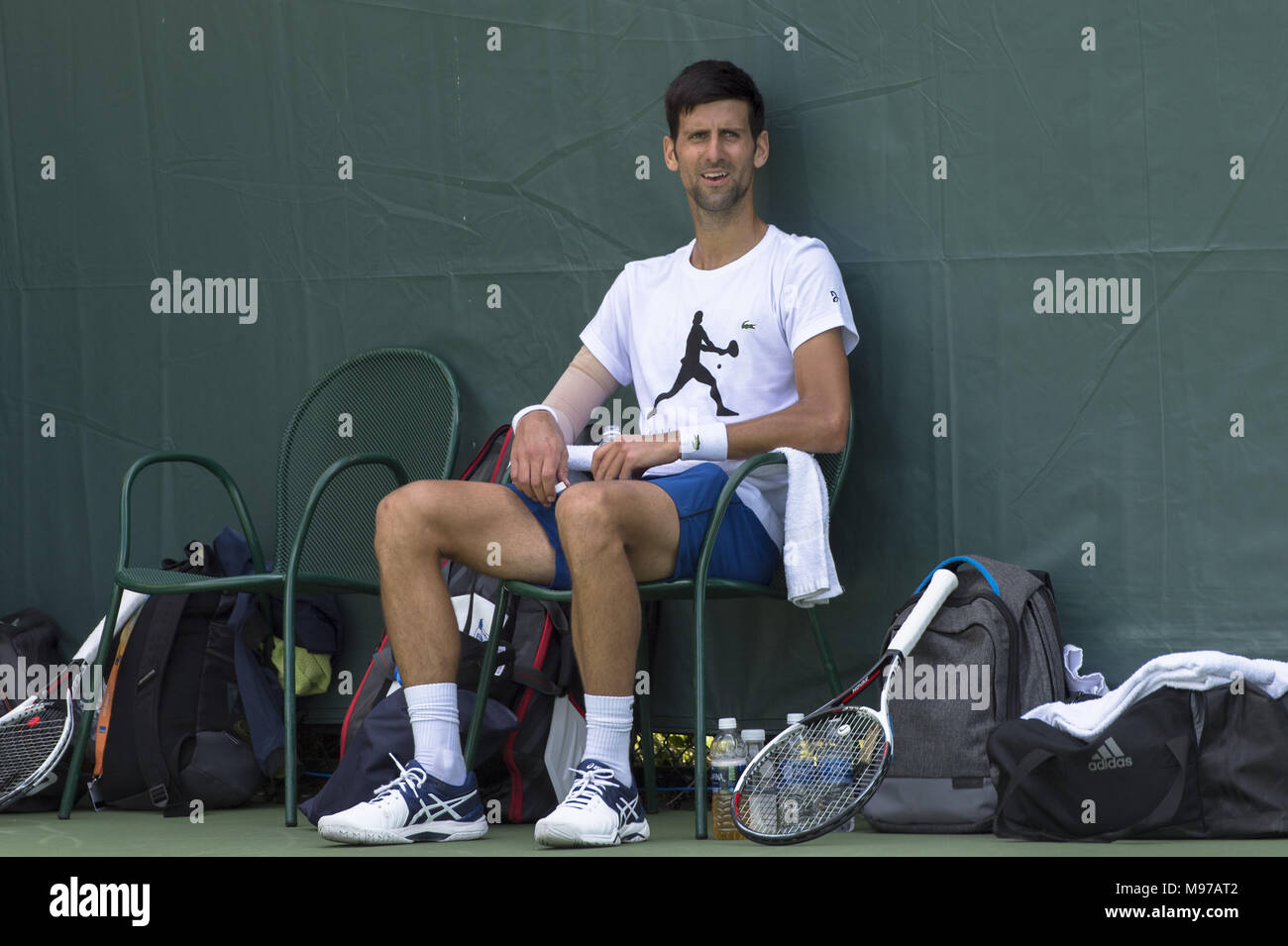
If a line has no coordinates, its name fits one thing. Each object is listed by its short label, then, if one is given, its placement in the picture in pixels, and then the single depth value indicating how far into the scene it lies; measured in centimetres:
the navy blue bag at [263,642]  800
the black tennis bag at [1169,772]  586
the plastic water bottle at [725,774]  644
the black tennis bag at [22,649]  859
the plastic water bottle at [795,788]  593
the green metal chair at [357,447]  852
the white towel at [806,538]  669
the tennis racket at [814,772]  583
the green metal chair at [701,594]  638
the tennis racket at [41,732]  786
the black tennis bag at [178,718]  787
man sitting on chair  622
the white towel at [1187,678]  593
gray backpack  643
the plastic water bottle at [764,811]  594
